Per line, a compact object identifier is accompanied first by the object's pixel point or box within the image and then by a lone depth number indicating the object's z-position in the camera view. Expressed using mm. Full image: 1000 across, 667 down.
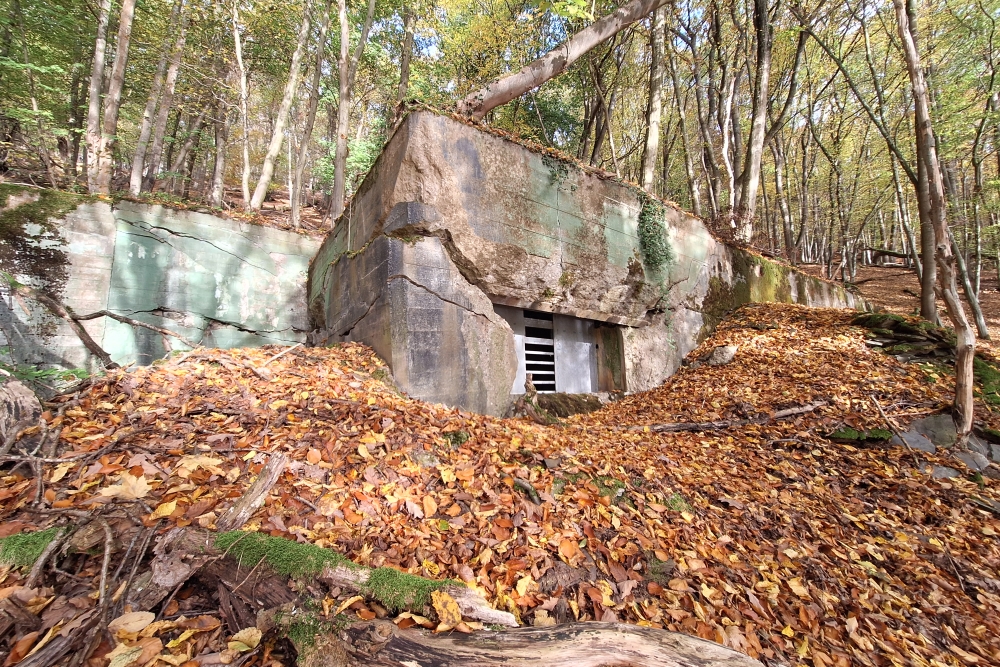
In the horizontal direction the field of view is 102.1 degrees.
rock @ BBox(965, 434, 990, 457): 3951
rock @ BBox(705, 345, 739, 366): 6762
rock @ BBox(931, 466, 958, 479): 3705
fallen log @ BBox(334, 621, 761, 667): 1399
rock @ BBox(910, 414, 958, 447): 4094
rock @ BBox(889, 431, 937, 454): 4024
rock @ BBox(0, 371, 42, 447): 2230
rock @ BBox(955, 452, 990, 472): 3785
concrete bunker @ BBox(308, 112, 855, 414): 4637
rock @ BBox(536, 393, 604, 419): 5965
